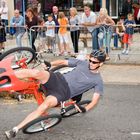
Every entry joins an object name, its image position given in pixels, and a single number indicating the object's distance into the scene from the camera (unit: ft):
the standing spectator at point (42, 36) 43.62
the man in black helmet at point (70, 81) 20.33
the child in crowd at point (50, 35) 43.60
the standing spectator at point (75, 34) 43.80
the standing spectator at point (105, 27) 41.88
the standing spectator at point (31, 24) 43.65
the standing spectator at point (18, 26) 45.14
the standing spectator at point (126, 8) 64.05
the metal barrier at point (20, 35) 45.09
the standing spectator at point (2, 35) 45.60
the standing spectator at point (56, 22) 43.96
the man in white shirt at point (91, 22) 42.22
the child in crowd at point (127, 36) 42.70
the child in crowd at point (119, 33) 42.12
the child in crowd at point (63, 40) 43.83
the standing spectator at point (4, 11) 65.36
